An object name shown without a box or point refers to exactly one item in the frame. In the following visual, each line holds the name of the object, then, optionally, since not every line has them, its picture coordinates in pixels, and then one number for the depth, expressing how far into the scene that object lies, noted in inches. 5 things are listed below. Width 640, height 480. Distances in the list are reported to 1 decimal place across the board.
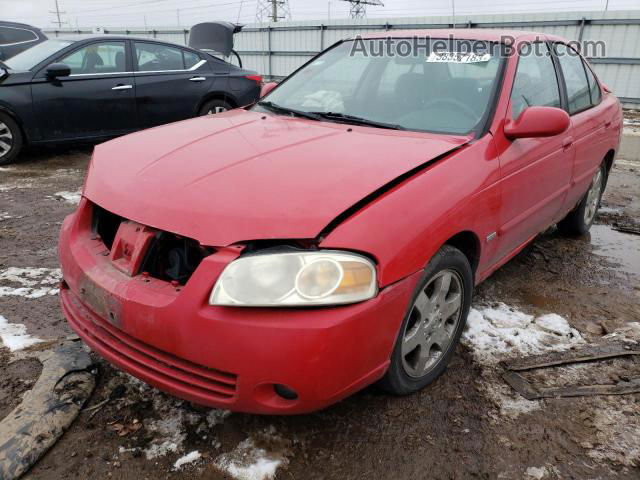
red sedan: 63.6
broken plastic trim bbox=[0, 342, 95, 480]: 70.2
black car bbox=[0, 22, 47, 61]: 354.9
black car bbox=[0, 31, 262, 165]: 231.0
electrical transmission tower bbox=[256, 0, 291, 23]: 1505.9
